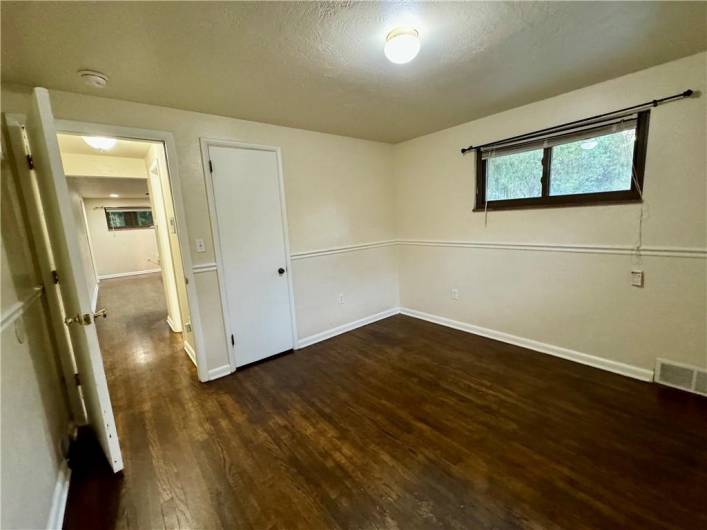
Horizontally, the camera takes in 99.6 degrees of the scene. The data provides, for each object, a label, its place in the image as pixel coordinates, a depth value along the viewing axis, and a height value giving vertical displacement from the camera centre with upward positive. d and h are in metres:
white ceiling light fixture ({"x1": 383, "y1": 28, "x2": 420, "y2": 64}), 1.47 +0.86
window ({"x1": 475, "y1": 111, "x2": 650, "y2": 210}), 2.22 +0.34
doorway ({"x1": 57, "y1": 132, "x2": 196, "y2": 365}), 3.18 +0.21
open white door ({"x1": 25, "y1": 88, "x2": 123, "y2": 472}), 1.40 -0.12
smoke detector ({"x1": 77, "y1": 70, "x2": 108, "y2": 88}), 1.70 +0.92
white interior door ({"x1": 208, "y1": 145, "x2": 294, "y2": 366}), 2.62 -0.20
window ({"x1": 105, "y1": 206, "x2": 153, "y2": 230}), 8.55 +0.48
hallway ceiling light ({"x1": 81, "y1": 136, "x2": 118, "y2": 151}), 2.80 +0.89
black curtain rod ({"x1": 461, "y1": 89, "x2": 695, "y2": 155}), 1.97 +0.67
